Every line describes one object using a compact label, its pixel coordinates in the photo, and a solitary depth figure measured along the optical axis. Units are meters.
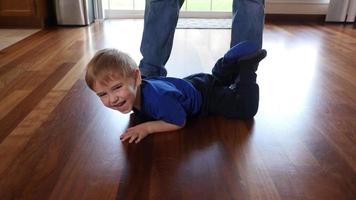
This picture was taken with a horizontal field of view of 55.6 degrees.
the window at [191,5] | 3.52
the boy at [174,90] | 0.86
